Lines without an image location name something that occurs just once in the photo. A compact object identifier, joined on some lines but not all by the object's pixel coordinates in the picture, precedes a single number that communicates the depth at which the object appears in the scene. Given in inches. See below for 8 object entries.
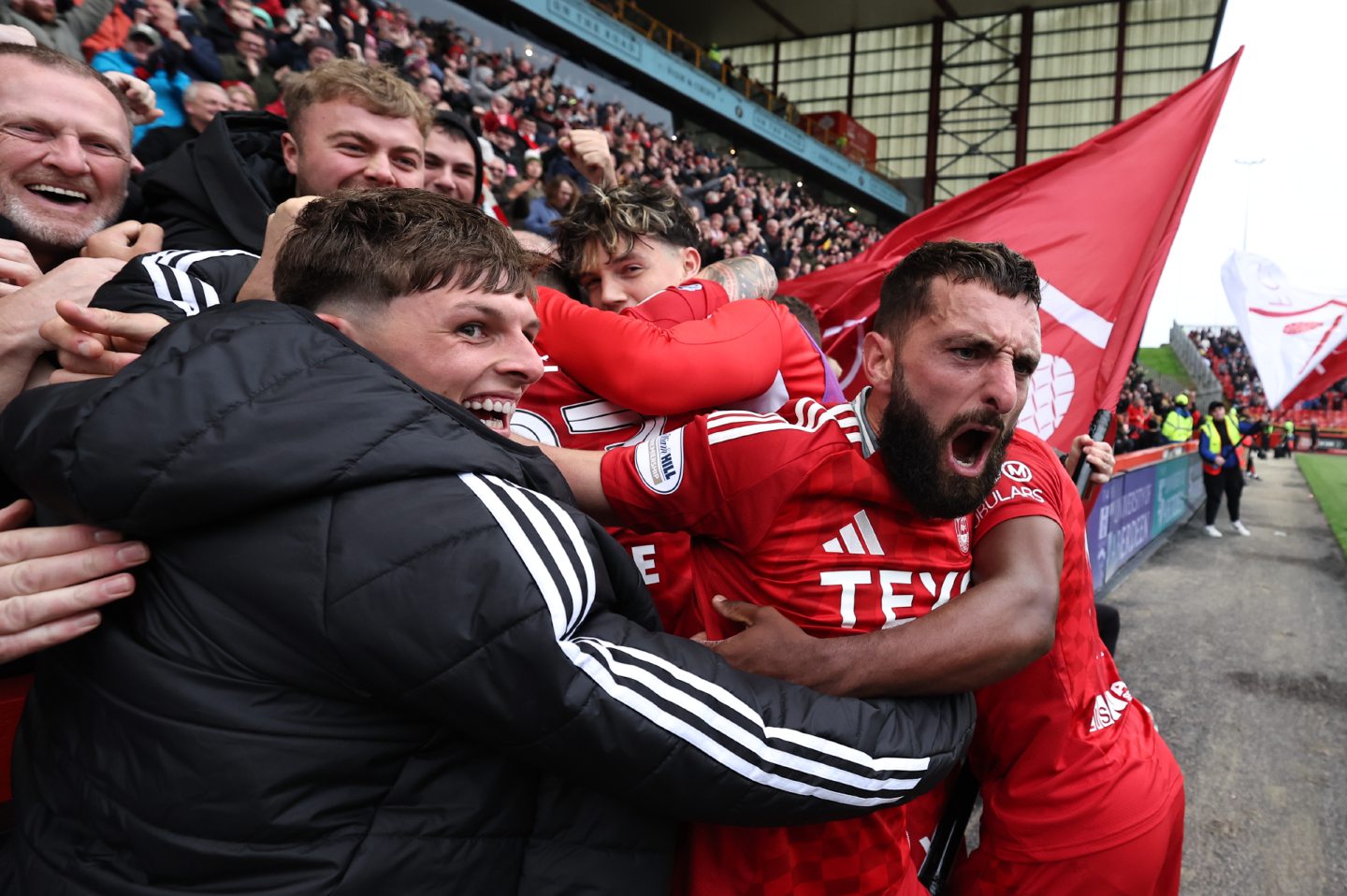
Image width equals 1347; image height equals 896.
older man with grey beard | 49.1
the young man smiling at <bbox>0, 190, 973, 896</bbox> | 35.0
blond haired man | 79.0
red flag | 119.3
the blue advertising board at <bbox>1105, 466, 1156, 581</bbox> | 301.9
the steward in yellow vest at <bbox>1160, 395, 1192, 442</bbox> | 537.0
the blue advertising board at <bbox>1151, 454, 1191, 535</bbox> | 399.9
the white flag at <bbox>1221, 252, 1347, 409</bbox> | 399.5
